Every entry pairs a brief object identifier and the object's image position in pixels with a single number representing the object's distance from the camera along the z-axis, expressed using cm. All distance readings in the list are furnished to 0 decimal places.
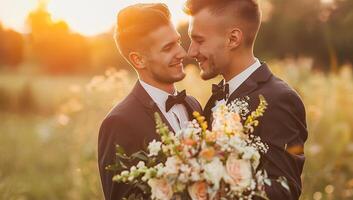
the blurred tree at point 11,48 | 2102
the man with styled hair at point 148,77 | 387
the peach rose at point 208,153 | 306
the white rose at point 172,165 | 308
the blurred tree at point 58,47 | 2441
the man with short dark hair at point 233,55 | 377
